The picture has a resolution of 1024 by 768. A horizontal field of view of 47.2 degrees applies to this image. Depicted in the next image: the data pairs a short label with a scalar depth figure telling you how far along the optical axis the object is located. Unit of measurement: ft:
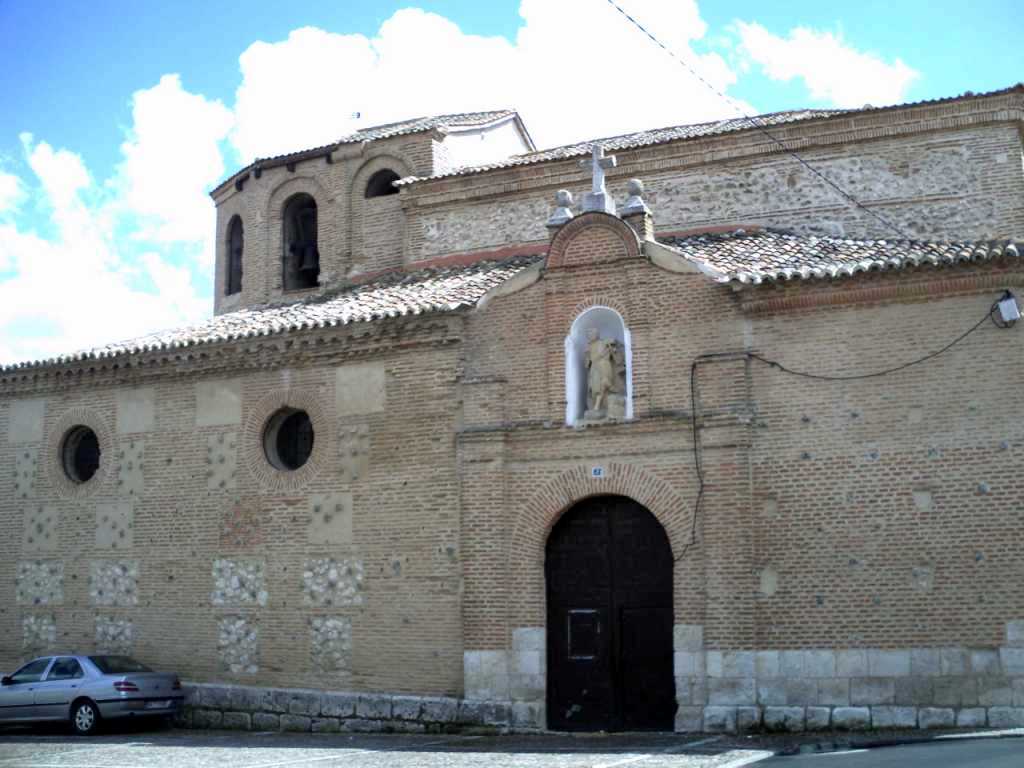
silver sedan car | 47.44
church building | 40.11
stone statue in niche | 44.75
